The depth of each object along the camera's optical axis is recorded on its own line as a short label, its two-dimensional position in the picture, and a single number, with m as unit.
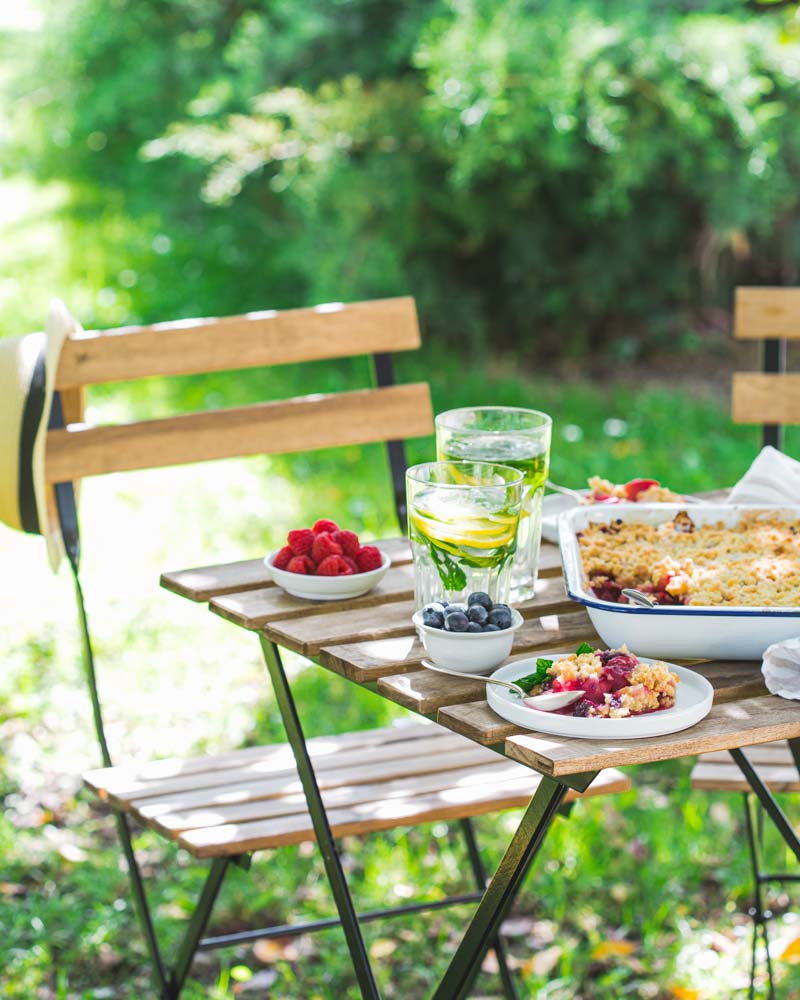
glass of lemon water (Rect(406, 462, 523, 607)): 2.25
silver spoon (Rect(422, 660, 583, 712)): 2.11
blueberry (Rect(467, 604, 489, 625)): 2.20
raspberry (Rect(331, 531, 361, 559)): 2.41
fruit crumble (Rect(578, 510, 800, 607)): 2.23
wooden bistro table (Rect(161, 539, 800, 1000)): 2.09
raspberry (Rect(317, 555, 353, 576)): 2.37
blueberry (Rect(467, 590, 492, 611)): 2.21
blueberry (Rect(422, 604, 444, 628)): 2.21
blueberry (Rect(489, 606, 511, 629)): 2.20
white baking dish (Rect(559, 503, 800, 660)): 2.19
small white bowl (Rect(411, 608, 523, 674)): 2.20
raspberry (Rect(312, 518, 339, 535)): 2.41
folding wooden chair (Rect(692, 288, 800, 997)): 2.98
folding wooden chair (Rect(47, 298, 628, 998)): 2.51
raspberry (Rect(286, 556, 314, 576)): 2.38
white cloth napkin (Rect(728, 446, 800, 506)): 2.49
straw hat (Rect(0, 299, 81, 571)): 2.64
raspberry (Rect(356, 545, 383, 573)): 2.40
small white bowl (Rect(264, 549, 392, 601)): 2.37
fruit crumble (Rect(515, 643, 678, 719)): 2.10
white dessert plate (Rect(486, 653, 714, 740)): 2.09
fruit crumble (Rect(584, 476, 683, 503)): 2.51
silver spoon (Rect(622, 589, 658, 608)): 2.22
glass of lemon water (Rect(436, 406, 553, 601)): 2.38
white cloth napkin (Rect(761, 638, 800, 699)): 2.16
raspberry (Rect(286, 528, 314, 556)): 2.39
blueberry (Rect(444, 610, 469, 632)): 2.20
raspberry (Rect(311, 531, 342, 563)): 2.38
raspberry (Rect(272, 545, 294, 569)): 2.40
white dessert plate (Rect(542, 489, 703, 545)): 2.54
